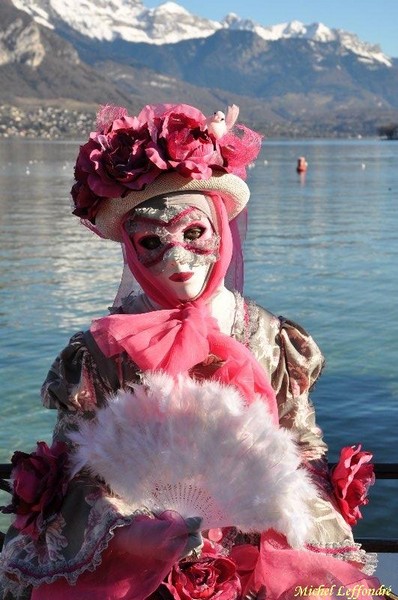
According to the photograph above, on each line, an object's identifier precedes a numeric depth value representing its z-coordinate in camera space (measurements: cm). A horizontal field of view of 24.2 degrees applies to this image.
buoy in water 6073
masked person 210
